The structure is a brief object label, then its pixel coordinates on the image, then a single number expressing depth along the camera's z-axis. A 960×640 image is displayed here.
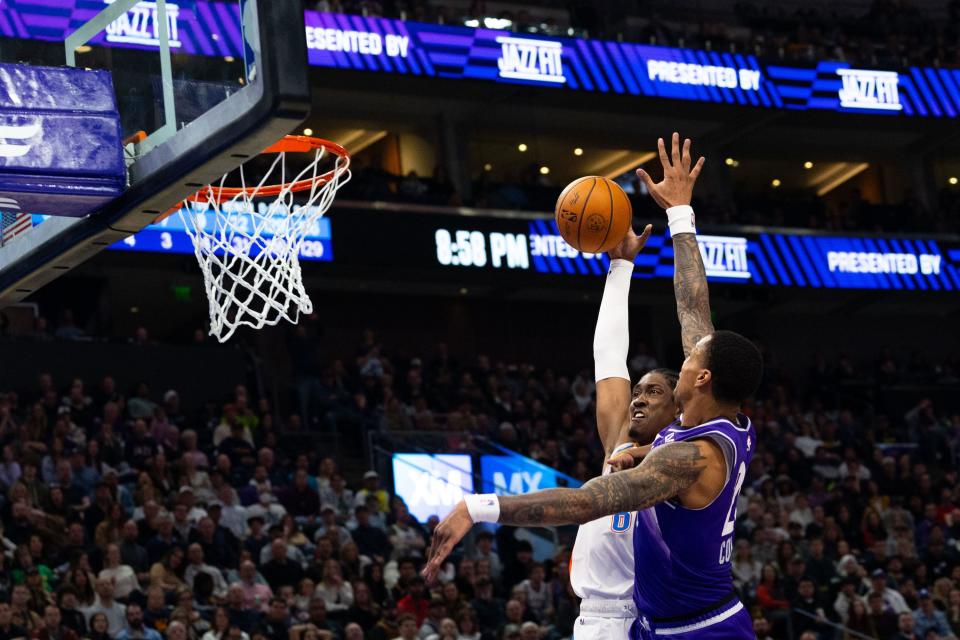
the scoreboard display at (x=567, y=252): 19.83
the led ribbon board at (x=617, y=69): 20.11
